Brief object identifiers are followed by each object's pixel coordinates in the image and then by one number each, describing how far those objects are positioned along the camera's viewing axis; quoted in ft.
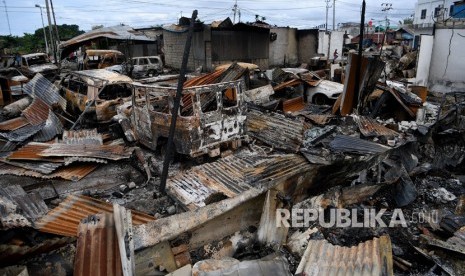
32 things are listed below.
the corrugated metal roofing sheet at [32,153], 21.65
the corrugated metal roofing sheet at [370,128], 28.07
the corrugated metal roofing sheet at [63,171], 20.52
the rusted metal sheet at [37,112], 30.27
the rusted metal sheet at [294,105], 37.04
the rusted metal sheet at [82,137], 25.29
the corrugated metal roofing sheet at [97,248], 9.92
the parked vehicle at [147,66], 56.69
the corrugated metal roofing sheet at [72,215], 13.10
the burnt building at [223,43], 59.93
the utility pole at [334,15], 128.08
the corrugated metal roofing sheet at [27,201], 14.14
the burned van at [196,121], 19.89
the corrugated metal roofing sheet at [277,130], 24.04
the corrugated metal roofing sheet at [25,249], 9.51
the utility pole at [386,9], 110.27
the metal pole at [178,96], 14.76
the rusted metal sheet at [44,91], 34.78
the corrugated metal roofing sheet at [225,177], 16.11
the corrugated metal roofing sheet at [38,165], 20.68
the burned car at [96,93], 30.33
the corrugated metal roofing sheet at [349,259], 10.50
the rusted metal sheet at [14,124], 28.76
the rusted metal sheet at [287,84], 40.40
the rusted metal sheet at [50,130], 27.37
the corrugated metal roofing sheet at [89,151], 21.62
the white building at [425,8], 107.15
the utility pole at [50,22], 78.27
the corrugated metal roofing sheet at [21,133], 26.37
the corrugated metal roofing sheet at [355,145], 21.52
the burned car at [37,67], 53.36
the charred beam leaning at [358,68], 27.40
